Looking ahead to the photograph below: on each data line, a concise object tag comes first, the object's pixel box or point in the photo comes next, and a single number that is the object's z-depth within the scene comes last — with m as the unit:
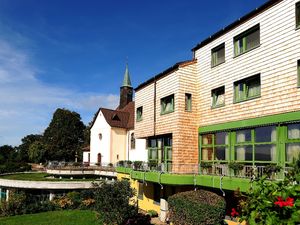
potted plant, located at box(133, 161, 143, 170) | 26.65
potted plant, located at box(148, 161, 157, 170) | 23.82
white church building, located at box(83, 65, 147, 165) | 44.81
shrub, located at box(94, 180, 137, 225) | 19.91
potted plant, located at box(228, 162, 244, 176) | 16.97
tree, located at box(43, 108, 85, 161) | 71.31
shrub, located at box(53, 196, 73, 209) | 33.03
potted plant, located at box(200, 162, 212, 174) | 20.43
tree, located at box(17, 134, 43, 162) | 96.75
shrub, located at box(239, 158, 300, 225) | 4.79
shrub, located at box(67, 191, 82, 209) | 33.38
